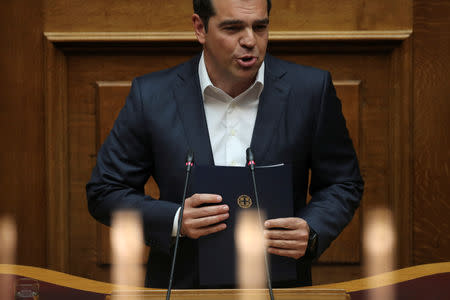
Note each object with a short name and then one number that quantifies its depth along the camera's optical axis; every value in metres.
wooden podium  6.54
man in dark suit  6.94
